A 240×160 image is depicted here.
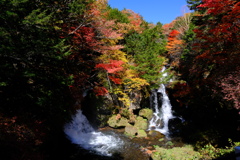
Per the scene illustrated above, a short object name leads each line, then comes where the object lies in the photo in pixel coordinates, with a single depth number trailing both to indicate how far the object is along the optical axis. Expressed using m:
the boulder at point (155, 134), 12.98
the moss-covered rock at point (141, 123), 14.88
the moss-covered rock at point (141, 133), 13.01
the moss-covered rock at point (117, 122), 14.74
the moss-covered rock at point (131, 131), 13.26
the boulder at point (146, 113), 16.46
